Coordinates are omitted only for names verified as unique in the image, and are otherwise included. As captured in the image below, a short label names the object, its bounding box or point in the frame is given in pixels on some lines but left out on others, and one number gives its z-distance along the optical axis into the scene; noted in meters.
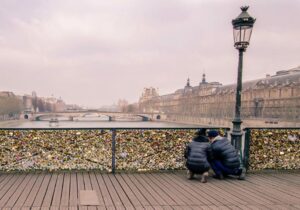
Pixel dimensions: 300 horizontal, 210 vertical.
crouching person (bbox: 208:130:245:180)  8.08
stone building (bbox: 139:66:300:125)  77.50
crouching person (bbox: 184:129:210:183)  7.80
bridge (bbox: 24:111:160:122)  117.28
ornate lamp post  8.86
